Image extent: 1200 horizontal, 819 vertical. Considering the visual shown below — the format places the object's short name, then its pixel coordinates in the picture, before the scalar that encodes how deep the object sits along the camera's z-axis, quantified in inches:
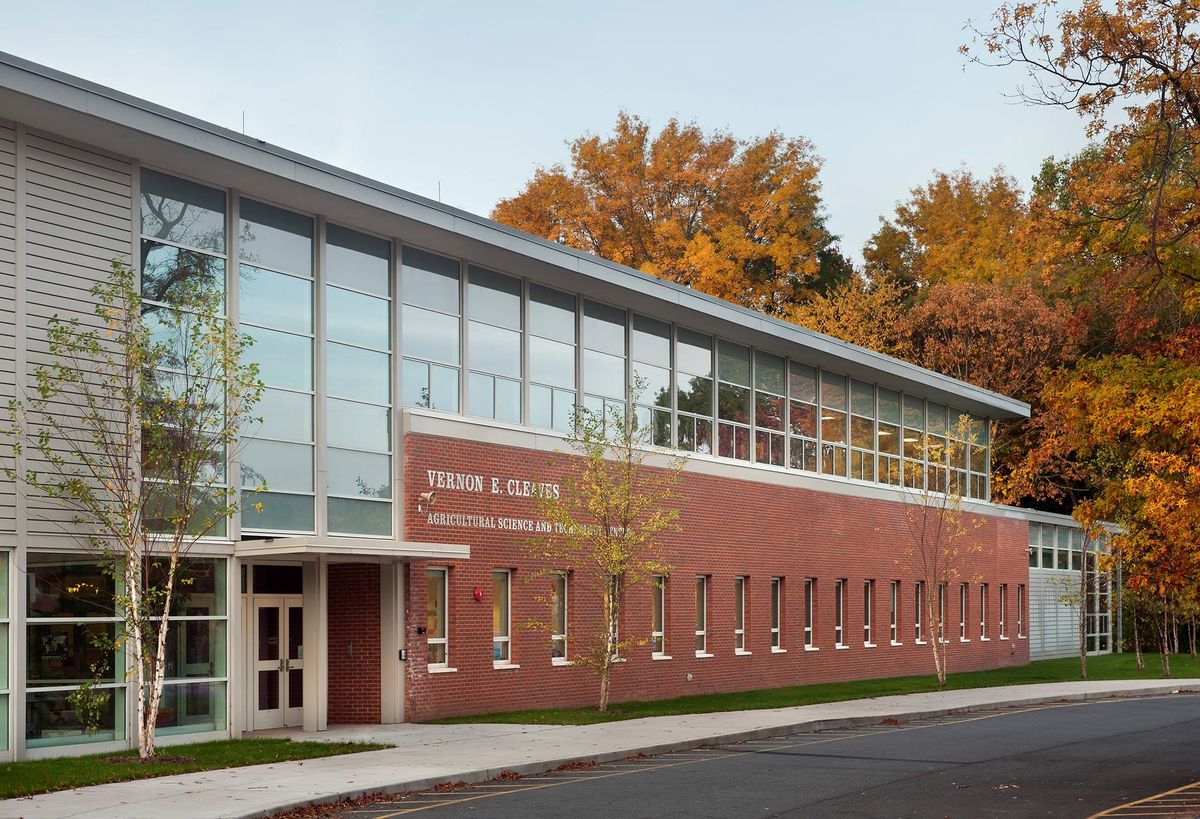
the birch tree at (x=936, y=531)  1572.1
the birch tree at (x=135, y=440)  696.4
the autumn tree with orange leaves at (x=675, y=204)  2201.0
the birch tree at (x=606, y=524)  1016.2
